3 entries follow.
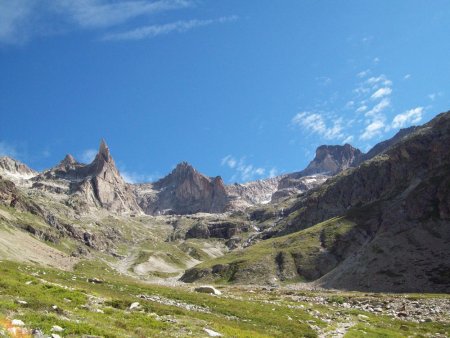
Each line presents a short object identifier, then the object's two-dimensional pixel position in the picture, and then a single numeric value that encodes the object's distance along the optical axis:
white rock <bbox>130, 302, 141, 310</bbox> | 35.77
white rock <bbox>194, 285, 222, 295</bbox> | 80.72
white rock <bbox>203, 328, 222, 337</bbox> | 27.64
